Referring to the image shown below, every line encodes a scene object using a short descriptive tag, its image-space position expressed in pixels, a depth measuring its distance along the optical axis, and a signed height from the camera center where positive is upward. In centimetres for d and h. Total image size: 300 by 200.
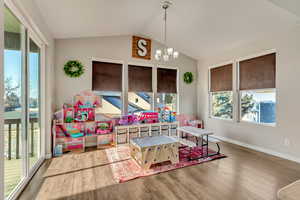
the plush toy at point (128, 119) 390 -54
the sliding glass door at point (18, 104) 178 -5
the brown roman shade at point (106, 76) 397 +68
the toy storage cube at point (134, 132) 385 -87
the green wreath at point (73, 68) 359 +81
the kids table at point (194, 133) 299 -70
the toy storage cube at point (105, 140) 376 -108
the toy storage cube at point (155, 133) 412 -95
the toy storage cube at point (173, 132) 433 -97
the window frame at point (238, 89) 385 +30
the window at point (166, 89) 476 +36
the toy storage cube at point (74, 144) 340 -108
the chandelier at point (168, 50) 286 +100
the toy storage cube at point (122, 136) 371 -94
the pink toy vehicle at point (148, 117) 414 -49
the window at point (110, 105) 405 -14
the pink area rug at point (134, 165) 238 -124
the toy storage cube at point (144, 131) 398 -87
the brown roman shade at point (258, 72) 326 +69
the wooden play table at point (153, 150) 252 -93
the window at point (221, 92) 425 +25
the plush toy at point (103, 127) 373 -74
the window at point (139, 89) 439 +35
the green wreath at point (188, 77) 504 +82
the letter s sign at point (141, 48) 436 +164
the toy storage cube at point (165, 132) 423 -95
